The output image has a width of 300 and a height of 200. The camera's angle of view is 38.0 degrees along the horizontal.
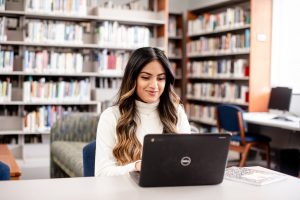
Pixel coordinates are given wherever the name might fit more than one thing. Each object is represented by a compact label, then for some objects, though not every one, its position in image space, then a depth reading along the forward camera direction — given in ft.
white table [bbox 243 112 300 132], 14.92
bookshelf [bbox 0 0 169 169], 17.43
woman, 6.65
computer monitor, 17.44
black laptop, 4.91
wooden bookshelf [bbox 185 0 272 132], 18.70
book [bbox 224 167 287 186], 5.51
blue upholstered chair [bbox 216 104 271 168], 16.16
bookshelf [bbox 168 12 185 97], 23.75
